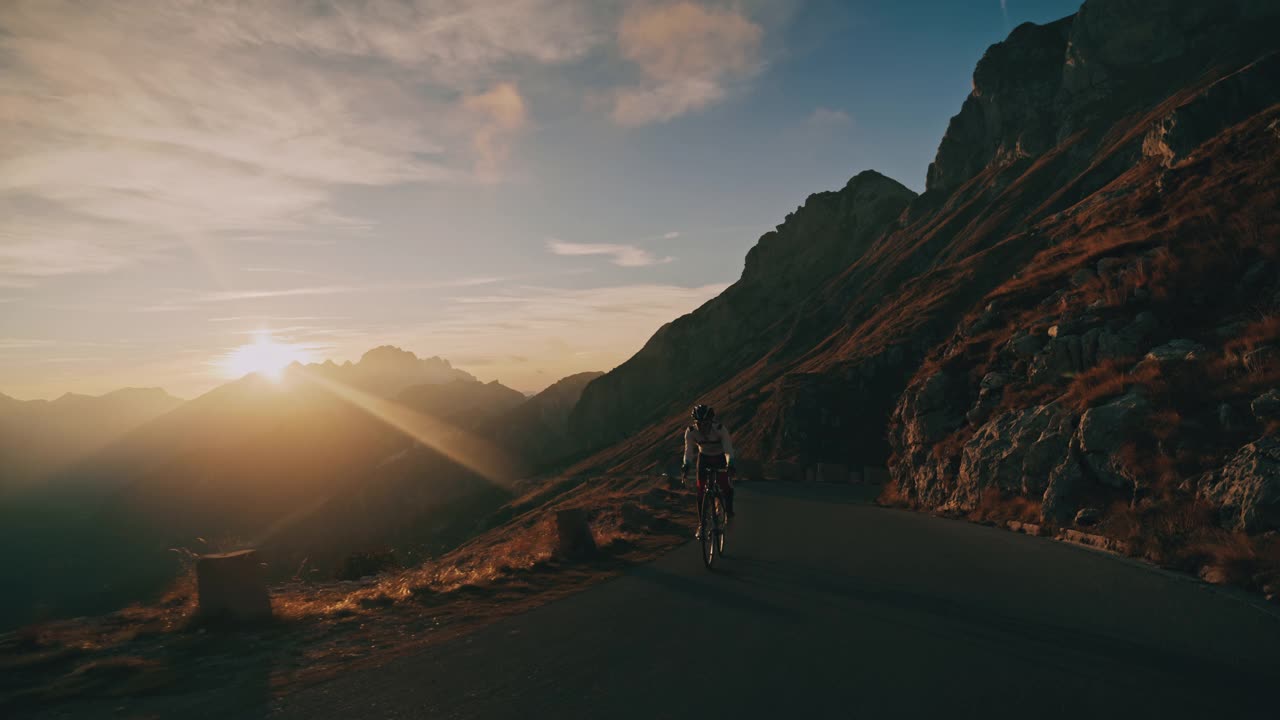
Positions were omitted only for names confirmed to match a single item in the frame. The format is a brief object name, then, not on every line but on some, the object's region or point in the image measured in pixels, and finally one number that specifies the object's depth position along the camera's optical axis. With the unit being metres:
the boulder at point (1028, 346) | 18.50
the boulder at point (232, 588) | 8.56
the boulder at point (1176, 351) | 13.34
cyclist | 11.43
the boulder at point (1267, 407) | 10.56
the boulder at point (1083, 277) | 19.50
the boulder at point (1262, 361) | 11.59
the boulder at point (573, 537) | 13.55
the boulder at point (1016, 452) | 14.57
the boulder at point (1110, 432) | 12.41
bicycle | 11.53
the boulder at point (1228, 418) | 11.09
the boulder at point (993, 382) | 18.97
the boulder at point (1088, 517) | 12.27
